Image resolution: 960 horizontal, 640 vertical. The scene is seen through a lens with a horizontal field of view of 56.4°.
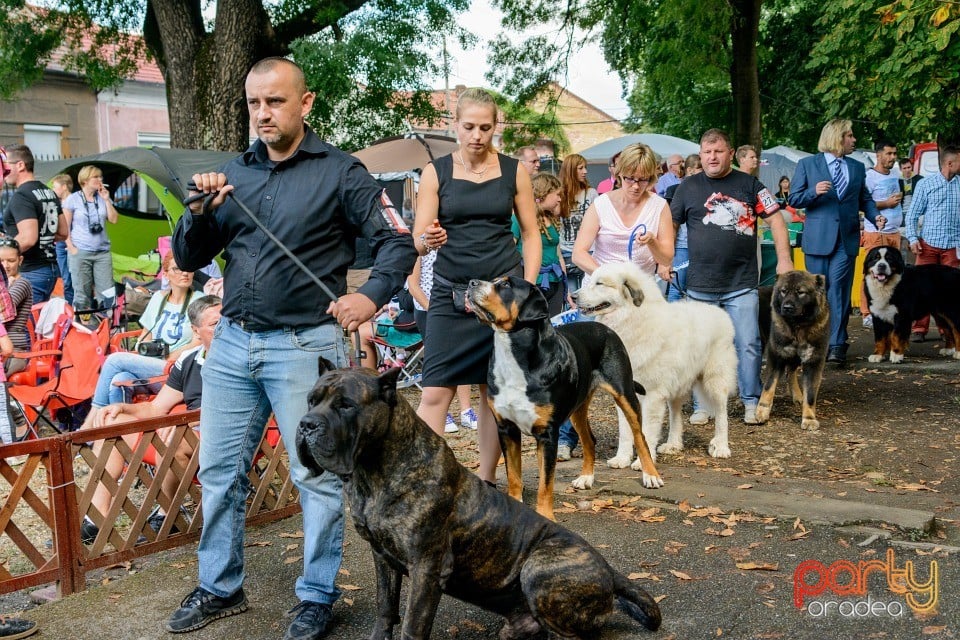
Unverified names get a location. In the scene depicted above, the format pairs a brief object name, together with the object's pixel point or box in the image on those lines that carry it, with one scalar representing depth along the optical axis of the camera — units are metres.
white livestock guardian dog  6.00
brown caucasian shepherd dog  7.39
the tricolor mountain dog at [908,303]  10.05
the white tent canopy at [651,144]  22.95
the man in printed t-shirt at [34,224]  8.49
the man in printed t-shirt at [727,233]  7.11
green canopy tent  12.53
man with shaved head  3.50
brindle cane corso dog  2.95
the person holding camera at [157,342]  6.35
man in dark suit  9.13
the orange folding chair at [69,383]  7.25
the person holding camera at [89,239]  12.38
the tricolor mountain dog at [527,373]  4.41
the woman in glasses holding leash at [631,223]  6.12
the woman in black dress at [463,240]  4.73
